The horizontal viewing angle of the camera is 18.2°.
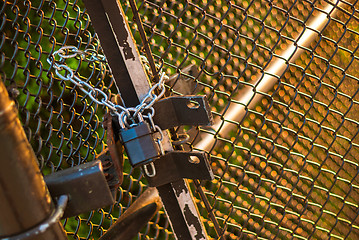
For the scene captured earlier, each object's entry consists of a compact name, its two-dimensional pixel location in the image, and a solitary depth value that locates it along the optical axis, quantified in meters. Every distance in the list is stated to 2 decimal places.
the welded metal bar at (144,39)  1.37
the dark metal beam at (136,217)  1.33
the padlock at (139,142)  1.32
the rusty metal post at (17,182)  1.13
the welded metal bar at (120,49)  1.33
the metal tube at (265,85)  1.94
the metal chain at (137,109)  1.33
